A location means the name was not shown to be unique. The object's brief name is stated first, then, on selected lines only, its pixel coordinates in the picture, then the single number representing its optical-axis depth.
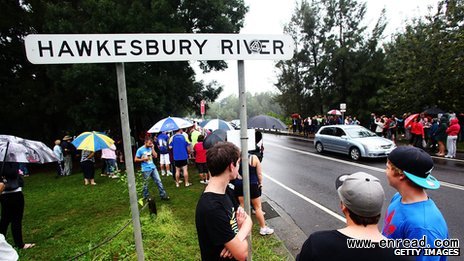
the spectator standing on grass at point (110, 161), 10.26
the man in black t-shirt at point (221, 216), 1.76
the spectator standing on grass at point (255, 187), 4.55
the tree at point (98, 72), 12.22
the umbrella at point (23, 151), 3.68
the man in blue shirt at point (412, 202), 1.78
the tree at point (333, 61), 26.38
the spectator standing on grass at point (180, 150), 8.05
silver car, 10.96
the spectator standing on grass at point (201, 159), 8.47
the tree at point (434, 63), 14.16
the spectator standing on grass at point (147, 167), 6.82
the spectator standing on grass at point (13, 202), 4.36
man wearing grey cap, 1.34
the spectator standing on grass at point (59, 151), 12.05
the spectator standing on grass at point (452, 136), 10.49
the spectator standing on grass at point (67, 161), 12.17
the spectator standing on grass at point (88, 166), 9.52
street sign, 2.02
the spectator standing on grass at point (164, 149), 9.20
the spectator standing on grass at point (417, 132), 12.19
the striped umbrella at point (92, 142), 8.10
